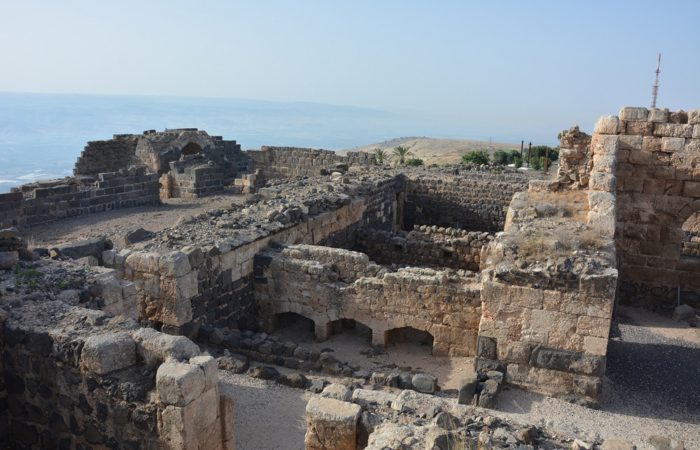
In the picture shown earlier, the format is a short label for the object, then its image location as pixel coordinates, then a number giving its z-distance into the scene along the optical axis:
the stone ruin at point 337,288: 4.02
